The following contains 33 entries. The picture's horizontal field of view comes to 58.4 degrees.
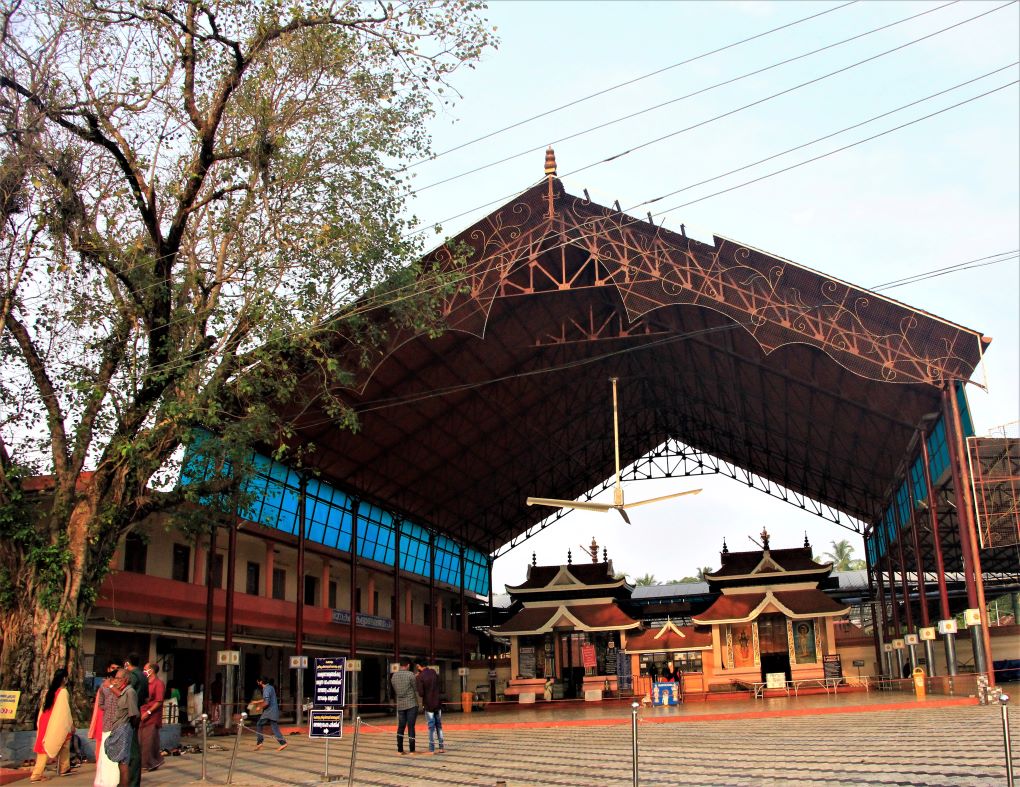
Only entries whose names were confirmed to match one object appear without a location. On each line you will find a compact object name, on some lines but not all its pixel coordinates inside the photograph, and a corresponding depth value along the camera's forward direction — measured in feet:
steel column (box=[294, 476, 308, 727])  99.37
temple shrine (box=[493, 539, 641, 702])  125.80
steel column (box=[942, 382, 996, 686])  72.08
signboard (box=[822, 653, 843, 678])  119.34
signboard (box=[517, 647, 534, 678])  130.62
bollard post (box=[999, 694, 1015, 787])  24.70
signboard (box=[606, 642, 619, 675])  128.88
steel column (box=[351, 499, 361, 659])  112.58
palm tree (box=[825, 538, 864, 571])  247.70
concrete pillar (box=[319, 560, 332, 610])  114.52
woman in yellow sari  41.55
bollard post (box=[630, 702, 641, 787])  28.40
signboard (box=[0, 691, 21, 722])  43.98
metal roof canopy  78.64
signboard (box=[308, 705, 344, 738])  38.65
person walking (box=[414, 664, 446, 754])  47.11
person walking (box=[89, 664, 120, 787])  32.60
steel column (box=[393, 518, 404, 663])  124.01
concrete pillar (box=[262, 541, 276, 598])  104.68
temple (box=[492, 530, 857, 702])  121.29
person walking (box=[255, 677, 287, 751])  59.11
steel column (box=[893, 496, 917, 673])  106.93
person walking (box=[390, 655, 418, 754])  46.11
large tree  49.01
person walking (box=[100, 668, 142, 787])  32.68
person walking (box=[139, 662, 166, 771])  40.91
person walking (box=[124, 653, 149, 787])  33.22
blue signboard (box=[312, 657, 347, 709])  40.06
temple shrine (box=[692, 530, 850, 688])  120.78
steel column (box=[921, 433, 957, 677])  84.12
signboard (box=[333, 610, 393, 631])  115.55
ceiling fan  73.36
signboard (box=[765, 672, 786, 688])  112.47
